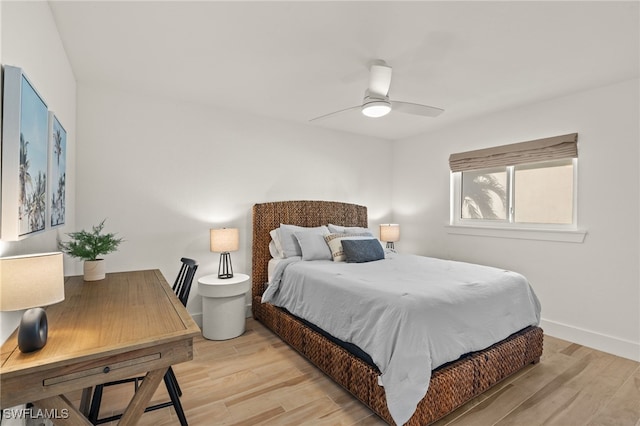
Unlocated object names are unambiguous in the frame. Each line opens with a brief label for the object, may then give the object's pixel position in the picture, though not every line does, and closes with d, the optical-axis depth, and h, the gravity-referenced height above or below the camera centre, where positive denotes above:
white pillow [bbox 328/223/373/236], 4.00 -0.21
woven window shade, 3.26 +0.71
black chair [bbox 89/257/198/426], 1.72 -1.04
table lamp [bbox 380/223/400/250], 4.73 -0.29
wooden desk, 1.04 -0.50
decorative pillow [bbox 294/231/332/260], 3.49 -0.37
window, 3.38 +0.37
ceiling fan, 2.44 +0.93
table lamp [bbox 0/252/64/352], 1.02 -0.27
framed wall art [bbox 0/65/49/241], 1.20 +0.22
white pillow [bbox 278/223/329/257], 3.65 -0.30
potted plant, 2.23 -0.29
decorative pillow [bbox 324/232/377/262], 3.49 -0.33
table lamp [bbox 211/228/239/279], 3.35 -0.31
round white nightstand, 3.17 -0.97
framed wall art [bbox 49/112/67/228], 1.83 +0.25
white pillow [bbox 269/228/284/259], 3.76 -0.37
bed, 1.93 -1.08
